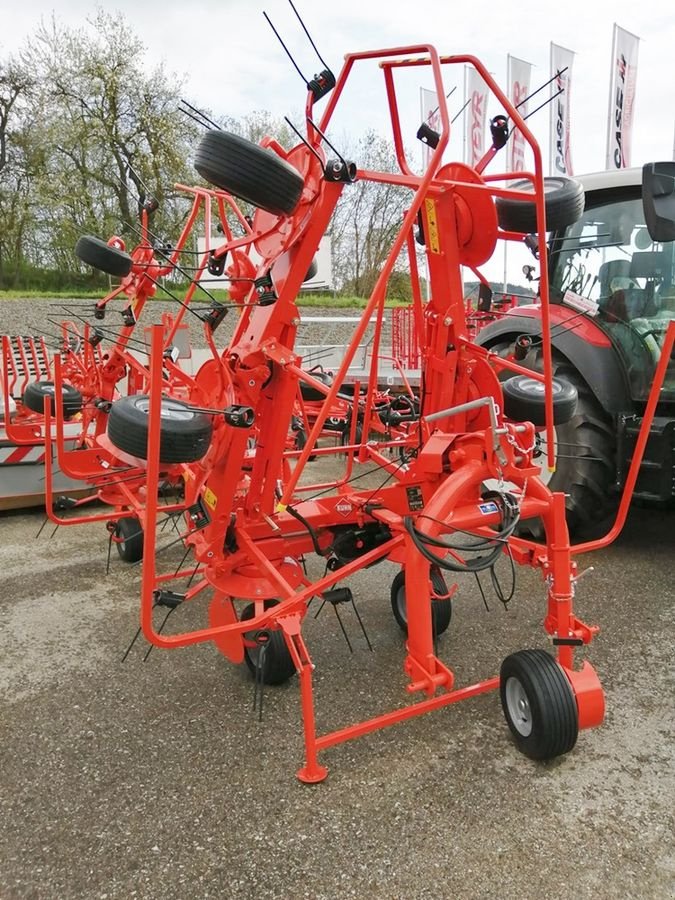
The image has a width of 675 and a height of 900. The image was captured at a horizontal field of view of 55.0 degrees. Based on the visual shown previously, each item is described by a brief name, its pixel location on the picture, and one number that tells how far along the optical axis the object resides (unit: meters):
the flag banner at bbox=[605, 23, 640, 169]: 11.25
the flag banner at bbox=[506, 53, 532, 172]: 11.53
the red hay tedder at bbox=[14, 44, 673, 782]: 2.09
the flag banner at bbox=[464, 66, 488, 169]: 11.51
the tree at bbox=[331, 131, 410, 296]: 19.22
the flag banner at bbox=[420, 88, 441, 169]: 10.93
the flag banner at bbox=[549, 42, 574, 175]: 11.55
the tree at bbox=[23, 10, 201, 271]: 16.00
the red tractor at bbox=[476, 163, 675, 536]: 3.77
